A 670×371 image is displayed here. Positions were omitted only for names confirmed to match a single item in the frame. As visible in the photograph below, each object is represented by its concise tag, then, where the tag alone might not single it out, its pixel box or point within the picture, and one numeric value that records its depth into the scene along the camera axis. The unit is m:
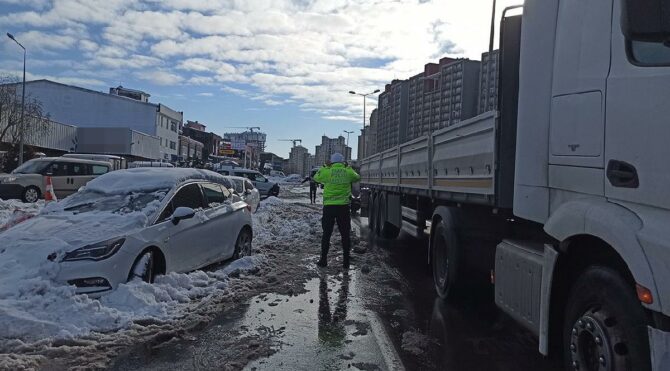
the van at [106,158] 26.63
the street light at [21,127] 32.03
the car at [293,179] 82.03
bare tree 36.94
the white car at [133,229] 5.61
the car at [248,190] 17.11
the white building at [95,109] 62.75
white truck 2.69
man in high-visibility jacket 9.11
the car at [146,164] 30.25
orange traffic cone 12.09
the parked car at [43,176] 20.17
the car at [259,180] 32.72
